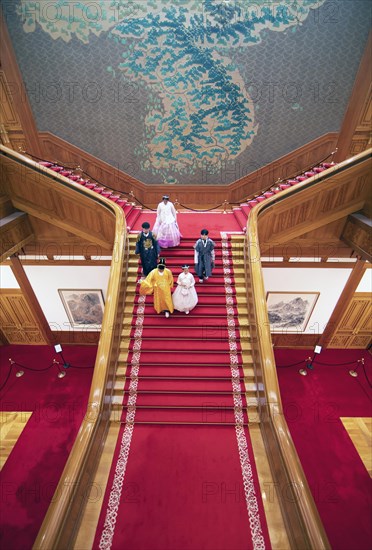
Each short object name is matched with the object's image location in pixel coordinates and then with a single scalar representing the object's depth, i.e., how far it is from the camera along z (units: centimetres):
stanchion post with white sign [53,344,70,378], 763
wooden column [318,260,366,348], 746
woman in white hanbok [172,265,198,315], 523
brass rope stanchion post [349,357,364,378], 764
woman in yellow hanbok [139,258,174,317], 518
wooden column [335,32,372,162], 704
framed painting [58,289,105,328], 812
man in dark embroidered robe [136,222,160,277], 552
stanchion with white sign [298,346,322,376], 753
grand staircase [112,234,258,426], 452
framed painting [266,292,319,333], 799
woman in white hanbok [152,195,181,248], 601
